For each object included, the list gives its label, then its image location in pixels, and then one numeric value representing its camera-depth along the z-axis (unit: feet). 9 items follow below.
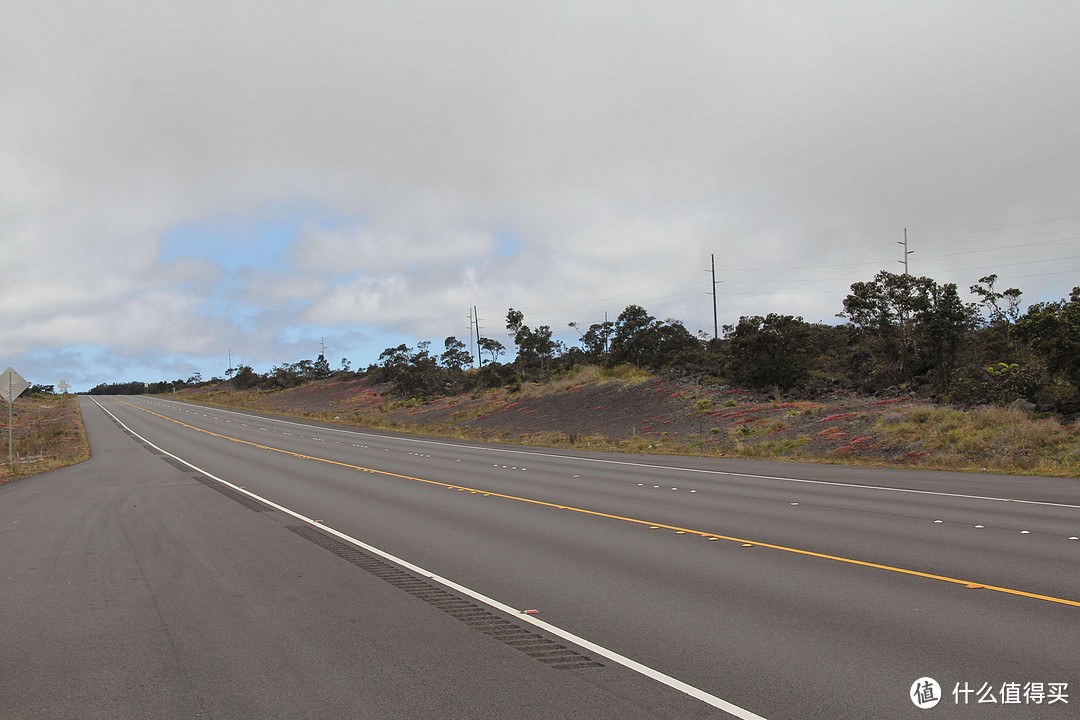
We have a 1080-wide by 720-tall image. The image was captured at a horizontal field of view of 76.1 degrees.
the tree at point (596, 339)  265.56
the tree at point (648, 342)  189.62
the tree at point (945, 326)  113.29
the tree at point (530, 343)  237.86
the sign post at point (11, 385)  73.15
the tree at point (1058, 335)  77.30
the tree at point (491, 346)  350.23
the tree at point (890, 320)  119.34
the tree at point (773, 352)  133.59
